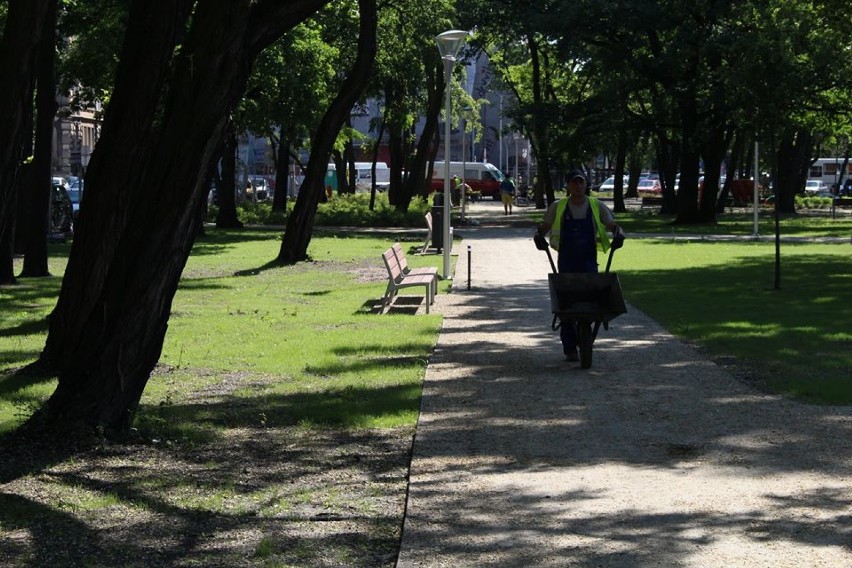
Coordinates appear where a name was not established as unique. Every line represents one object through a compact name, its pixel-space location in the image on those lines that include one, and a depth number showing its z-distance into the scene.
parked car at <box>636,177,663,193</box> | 93.56
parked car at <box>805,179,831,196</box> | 97.05
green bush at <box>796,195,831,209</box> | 69.55
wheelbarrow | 12.41
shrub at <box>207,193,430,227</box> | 48.06
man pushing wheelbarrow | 12.52
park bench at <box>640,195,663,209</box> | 70.62
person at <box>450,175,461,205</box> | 69.31
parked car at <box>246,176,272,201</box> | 82.25
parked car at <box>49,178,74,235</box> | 38.19
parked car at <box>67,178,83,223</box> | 42.91
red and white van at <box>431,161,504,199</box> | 93.81
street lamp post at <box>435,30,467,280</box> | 24.52
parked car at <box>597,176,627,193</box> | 94.08
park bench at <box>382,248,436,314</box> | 18.05
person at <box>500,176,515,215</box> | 61.30
